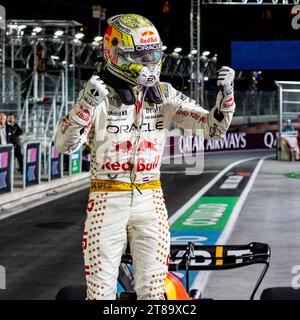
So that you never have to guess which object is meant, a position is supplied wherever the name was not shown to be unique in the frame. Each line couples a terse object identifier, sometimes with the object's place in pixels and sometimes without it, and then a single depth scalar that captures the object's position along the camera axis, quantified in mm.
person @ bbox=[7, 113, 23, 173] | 22683
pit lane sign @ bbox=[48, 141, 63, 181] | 22766
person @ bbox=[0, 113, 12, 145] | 20606
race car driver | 4691
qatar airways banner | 42122
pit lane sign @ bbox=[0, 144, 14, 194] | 18266
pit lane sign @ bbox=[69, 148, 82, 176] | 25078
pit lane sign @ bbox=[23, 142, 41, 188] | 20641
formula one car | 5445
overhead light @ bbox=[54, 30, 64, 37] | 25453
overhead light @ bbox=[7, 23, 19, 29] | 25350
